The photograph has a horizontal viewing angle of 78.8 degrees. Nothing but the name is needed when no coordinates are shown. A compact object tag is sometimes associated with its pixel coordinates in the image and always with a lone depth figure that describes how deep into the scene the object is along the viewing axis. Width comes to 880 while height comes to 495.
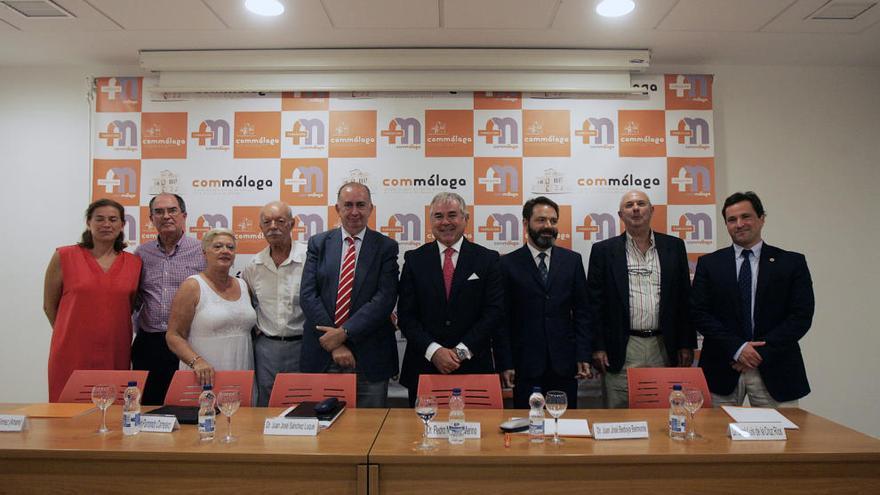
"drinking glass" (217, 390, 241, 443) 2.01
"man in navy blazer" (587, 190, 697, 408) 3.14
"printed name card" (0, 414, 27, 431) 2.01
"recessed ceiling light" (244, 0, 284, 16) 3.18
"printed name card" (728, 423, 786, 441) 1.92
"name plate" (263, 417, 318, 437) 1.98
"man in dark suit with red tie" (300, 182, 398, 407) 2.93
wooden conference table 1.74
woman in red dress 3.04
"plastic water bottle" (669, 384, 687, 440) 1.93
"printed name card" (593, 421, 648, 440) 1.93
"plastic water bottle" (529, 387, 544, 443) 1.90
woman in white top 2.85
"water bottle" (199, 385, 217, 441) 1.92
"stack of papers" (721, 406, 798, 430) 2.08
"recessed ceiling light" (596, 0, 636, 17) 3.17
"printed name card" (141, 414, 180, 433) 2.04
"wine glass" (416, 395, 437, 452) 1.95
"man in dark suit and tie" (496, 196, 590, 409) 3.06
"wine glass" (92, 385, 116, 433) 2.08
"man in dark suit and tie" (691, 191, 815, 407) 2.82
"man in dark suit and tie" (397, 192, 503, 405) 2.98
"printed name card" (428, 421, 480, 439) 1.95
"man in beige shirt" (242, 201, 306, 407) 3.17
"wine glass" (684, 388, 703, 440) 2.05
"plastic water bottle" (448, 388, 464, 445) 1.89
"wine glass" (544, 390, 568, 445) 1.96
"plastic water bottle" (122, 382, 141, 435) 1.99
